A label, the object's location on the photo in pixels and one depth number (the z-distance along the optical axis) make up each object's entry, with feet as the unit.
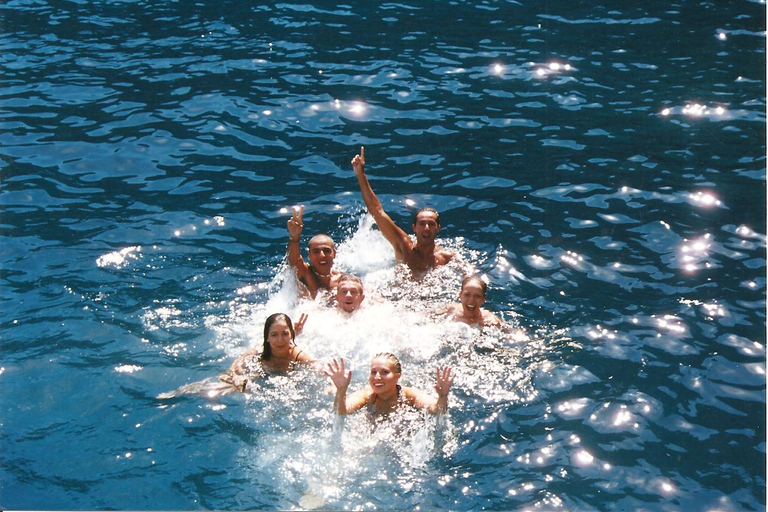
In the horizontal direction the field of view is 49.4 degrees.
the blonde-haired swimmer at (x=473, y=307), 29.86
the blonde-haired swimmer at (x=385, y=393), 24.95
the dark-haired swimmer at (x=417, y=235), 33.50
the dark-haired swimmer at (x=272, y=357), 27.55
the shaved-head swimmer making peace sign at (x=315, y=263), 32.58
